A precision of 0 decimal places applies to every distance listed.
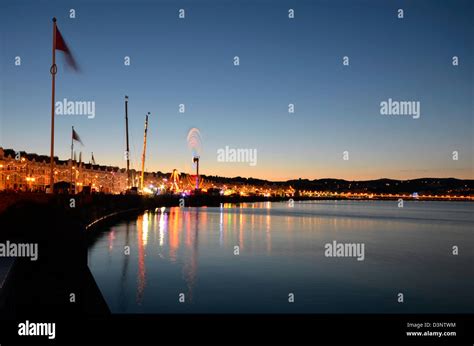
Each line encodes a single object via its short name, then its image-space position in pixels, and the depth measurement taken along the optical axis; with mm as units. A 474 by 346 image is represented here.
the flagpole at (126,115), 94562
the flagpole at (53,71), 32250
